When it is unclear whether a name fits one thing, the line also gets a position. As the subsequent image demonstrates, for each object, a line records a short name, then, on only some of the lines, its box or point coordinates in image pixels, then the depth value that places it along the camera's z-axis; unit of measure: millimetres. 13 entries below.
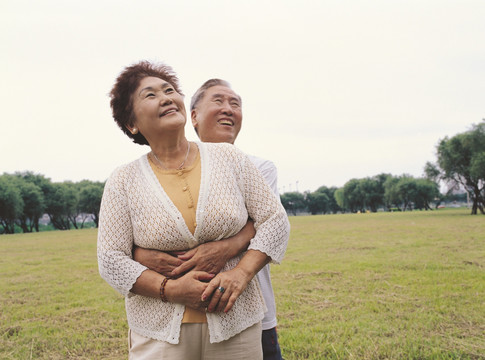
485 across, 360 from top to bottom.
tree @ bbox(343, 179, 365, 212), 93312
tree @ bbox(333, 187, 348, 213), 97062
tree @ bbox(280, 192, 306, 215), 109562
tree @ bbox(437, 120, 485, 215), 35503
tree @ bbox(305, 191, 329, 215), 111750
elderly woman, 1796
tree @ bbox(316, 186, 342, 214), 113062
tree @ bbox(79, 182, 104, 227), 59500
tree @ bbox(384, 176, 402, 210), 73188
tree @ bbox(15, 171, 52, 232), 55288
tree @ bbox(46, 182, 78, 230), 56531
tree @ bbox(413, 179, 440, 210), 75000
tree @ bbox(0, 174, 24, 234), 44625
